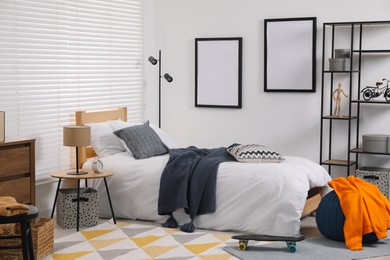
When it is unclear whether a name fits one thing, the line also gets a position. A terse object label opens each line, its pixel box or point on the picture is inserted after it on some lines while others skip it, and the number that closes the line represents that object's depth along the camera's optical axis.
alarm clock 5.56
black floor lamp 7.18
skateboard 4.73
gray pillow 5.98
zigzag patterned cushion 5.56
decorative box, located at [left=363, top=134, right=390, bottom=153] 6.36
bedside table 5.38
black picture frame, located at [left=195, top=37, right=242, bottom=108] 7.36
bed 5.13
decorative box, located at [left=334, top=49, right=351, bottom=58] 6.55
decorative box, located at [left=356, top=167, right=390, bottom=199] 6.41
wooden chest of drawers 4.87
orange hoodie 4.84
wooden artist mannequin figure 6.73
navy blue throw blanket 5.38
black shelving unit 6.52
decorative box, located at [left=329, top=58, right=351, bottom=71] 6.52
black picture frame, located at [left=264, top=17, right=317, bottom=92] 6.89
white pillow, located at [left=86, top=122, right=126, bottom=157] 6.12
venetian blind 5.61
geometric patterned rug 4.69
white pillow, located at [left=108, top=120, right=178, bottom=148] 6.32
